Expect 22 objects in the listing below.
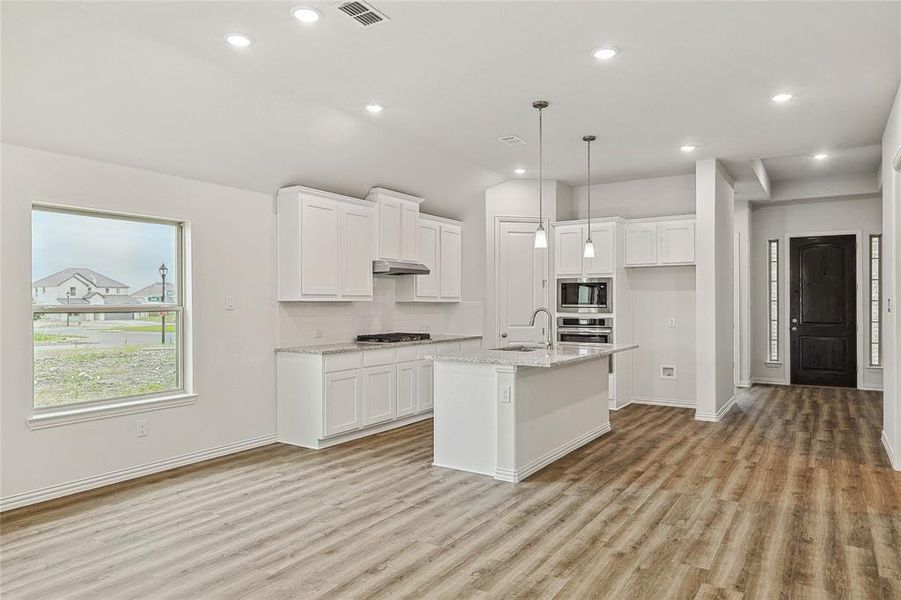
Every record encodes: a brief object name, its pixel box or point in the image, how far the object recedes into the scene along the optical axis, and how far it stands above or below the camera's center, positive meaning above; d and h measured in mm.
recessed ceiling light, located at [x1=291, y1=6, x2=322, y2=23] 3166 +1529
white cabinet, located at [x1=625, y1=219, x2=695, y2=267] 7078 +667
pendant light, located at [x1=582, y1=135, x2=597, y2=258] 5284 +437
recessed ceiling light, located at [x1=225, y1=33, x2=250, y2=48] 3464 +1524
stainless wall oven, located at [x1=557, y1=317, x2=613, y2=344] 7262 -383
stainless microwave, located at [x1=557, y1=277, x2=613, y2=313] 7266 +47
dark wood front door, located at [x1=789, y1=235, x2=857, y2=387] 8750 -207
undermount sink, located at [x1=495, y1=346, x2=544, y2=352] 5465 -454
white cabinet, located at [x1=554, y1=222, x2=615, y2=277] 7258 +603
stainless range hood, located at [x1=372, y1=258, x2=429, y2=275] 6191 +341
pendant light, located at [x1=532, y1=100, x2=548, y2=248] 4699 +528
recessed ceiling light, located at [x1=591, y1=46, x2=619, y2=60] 3674 +1519
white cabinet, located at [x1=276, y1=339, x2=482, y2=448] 5301 -875
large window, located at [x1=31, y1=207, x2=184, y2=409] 4082 -34
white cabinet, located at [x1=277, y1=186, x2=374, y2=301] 5441 +516
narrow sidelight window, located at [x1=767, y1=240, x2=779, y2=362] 9258 +4
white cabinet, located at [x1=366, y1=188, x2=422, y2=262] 6297 +819
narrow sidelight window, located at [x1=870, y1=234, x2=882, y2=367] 8500 -50
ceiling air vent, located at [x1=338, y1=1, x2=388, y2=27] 3135 +1531
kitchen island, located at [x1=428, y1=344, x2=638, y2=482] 4387 -850
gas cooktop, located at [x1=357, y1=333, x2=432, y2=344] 6418 -407
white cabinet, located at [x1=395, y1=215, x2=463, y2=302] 6996 +432
